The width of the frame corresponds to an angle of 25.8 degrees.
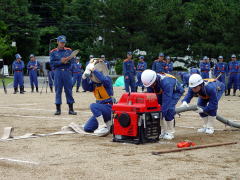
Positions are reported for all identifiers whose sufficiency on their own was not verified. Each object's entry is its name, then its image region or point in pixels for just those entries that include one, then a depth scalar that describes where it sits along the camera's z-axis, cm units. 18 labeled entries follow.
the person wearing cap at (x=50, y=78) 2959
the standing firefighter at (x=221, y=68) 2814
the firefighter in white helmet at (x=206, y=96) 1085
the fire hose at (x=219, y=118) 1106
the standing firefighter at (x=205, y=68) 2819
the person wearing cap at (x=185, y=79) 2331
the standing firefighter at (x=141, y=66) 3019
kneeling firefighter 1082
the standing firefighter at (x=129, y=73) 2711
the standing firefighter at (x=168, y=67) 2724
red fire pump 933
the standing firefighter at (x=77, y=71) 3150
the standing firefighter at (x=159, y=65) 2689
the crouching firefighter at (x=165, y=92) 1000
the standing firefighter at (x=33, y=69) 3012
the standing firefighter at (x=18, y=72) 2884
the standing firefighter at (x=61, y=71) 1511
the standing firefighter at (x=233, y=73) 2785
